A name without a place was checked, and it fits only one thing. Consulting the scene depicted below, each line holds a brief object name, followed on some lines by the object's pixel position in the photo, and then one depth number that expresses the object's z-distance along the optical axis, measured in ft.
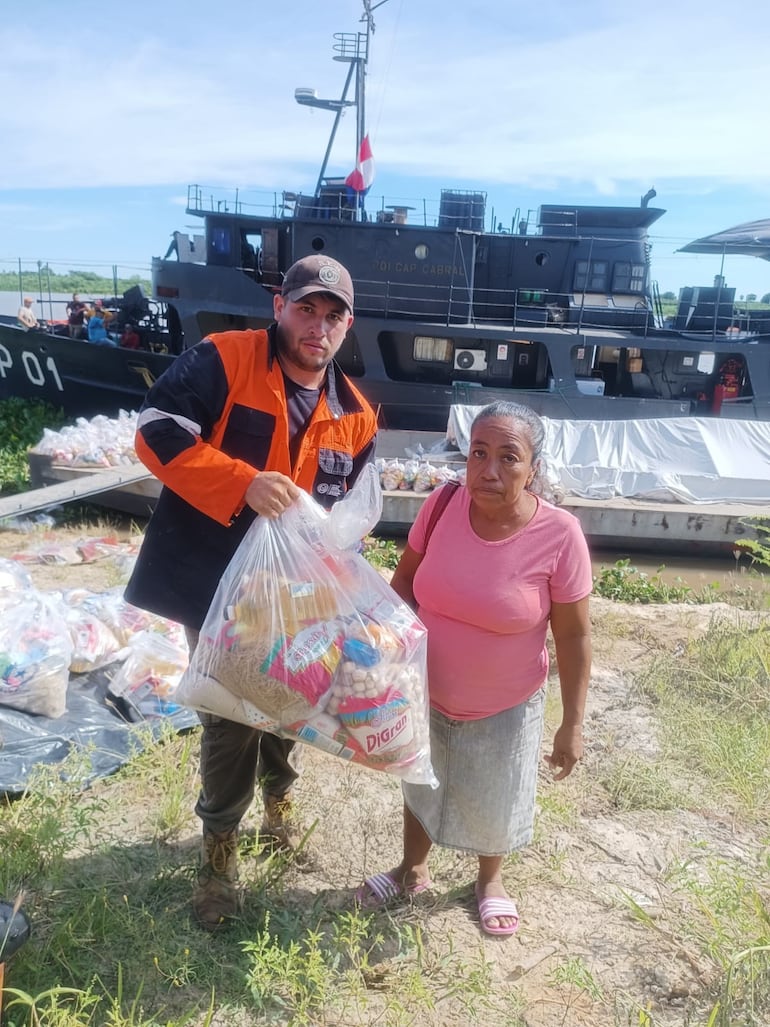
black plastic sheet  8.77
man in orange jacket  5.83
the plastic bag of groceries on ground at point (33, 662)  9.39
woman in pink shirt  6.06
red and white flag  33.55
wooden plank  14.67
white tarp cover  26.43
